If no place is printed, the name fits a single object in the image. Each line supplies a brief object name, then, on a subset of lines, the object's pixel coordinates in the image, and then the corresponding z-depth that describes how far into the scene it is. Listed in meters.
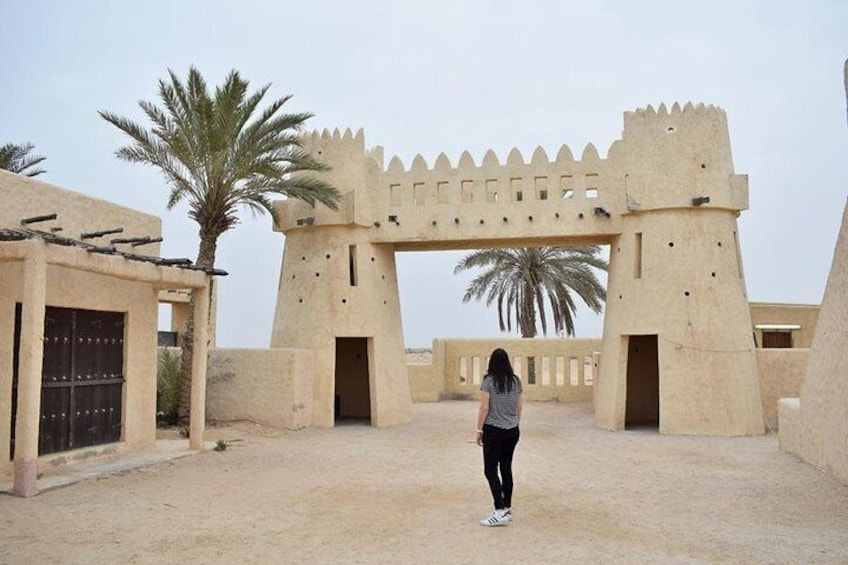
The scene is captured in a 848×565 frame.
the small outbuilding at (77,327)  9.47
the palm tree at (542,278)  28.02
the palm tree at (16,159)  19.02
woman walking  7.71
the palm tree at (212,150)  15.63
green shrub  17.14
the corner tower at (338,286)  19.09
